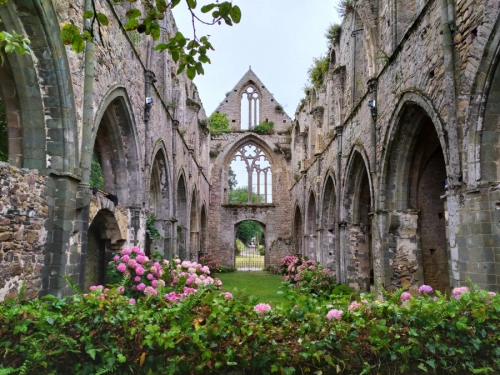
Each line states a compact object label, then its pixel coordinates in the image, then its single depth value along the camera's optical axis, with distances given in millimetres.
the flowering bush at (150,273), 5495
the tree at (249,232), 45638
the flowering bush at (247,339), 3023
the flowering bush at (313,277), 11844
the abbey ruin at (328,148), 5090
